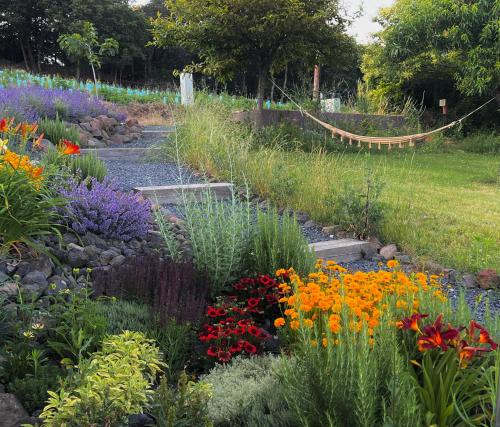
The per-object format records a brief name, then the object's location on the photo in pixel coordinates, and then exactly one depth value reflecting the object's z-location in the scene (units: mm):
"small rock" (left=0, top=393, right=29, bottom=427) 1776
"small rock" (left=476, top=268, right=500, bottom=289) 3643
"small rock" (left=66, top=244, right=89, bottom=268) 3074
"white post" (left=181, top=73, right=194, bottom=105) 12197
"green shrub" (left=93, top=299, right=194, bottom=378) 2303
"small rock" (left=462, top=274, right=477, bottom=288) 3665
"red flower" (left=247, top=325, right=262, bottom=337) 2412
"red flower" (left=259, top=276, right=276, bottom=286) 2938
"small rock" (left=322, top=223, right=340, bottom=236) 4654
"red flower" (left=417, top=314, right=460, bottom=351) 1708
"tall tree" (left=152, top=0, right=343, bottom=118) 9461
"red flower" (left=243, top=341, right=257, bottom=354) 2334
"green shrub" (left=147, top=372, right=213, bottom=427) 1653
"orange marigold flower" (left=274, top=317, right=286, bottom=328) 2123
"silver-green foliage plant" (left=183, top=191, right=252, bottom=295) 3070
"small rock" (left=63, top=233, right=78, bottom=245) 3219
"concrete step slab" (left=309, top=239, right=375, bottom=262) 4047
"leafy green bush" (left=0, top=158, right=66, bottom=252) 2773
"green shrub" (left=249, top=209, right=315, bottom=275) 3201
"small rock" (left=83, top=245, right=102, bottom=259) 3197
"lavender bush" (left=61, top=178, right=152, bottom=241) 3395
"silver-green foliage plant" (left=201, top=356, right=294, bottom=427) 1709
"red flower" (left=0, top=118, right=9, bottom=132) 3039
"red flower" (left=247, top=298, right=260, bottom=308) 2751
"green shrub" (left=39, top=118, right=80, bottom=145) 6332
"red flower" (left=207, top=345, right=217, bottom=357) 2241
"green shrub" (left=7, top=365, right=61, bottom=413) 1893
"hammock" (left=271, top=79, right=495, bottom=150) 7766
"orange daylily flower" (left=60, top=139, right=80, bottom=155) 3045
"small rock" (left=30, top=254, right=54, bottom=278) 2850
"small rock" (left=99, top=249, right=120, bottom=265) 3223
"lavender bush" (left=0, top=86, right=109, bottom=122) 6775
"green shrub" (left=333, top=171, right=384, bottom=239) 4508
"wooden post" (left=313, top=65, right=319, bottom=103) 12324
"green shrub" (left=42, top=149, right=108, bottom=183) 4129
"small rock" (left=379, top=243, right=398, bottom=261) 4160
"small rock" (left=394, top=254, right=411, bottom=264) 3997
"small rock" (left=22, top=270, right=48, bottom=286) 2709
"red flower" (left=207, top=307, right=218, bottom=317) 2540
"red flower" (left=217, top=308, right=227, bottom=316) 2548
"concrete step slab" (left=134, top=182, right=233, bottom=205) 4848
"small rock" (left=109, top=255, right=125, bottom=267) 3228
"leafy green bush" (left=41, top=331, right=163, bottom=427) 1572
